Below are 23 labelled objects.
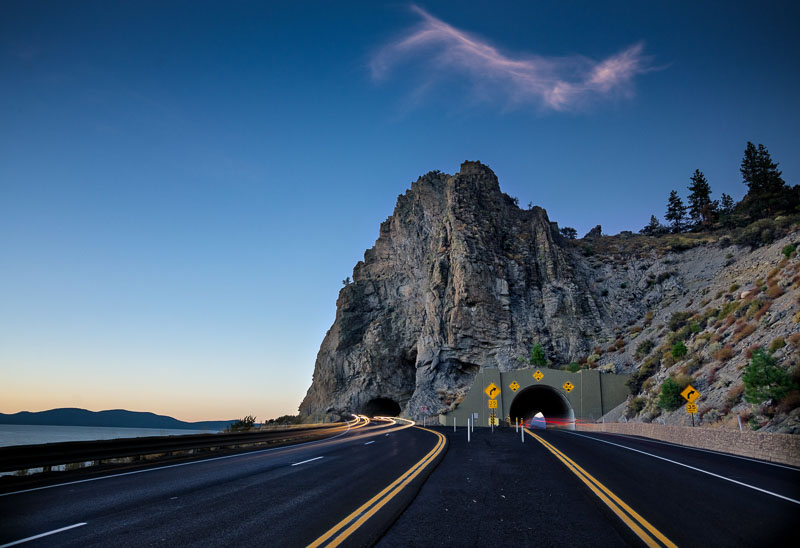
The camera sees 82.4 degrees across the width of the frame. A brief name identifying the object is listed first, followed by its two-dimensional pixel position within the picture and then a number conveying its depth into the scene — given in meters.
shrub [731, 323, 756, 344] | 28.33
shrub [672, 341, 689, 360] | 35.38
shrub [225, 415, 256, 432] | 36.89
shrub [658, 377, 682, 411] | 28.78
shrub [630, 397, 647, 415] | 35.62
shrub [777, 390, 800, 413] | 17.19
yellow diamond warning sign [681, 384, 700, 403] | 21.64
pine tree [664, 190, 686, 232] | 100.56
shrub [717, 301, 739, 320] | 35.04
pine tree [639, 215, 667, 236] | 102.49
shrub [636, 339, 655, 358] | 48.66
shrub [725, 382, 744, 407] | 22.27
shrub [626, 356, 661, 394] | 41.62
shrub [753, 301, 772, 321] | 28.34
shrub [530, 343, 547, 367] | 57.00
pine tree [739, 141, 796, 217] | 72.00
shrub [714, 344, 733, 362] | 27.92
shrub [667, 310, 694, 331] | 46.03
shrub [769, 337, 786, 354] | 22.50
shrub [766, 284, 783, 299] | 29.27
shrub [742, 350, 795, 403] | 18.08
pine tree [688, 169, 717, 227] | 95.62
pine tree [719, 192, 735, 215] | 92.69
